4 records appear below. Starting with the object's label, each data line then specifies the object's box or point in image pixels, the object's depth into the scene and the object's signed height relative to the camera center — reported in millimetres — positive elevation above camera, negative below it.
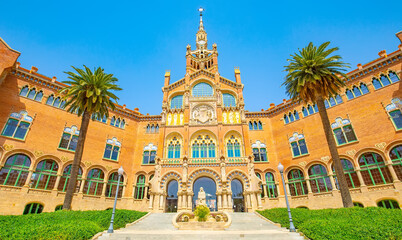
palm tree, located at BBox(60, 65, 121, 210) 20250 +10911
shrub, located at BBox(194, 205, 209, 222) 16812 -569
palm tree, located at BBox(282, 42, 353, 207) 19391 +11664
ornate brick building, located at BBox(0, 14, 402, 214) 22422 +7267
